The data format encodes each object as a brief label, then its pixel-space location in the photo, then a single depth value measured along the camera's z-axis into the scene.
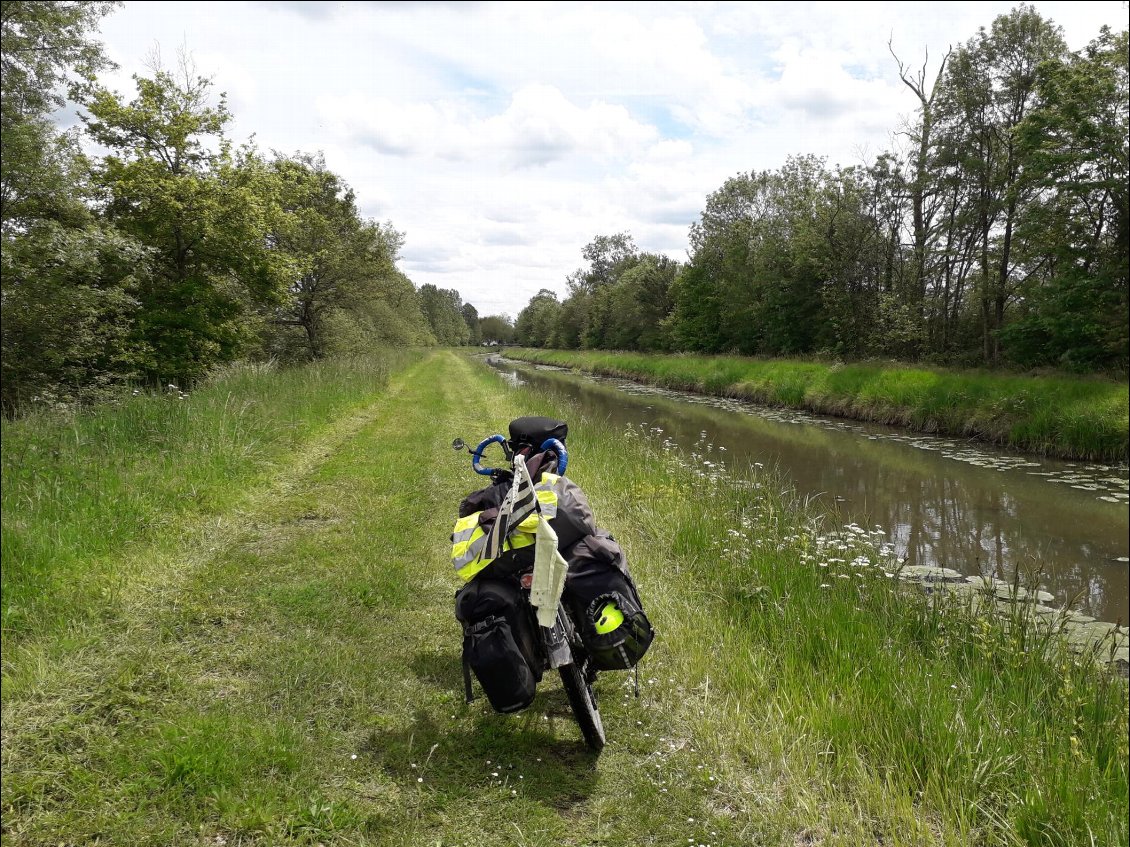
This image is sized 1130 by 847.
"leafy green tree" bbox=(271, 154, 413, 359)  18.42
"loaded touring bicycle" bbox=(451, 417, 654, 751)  2.62
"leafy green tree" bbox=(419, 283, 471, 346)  93.34
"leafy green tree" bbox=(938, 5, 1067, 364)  20.09
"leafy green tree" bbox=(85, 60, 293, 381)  10.17
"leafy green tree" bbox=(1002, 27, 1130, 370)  14.66
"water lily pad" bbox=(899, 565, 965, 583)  6.20
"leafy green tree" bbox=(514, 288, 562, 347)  85.44
